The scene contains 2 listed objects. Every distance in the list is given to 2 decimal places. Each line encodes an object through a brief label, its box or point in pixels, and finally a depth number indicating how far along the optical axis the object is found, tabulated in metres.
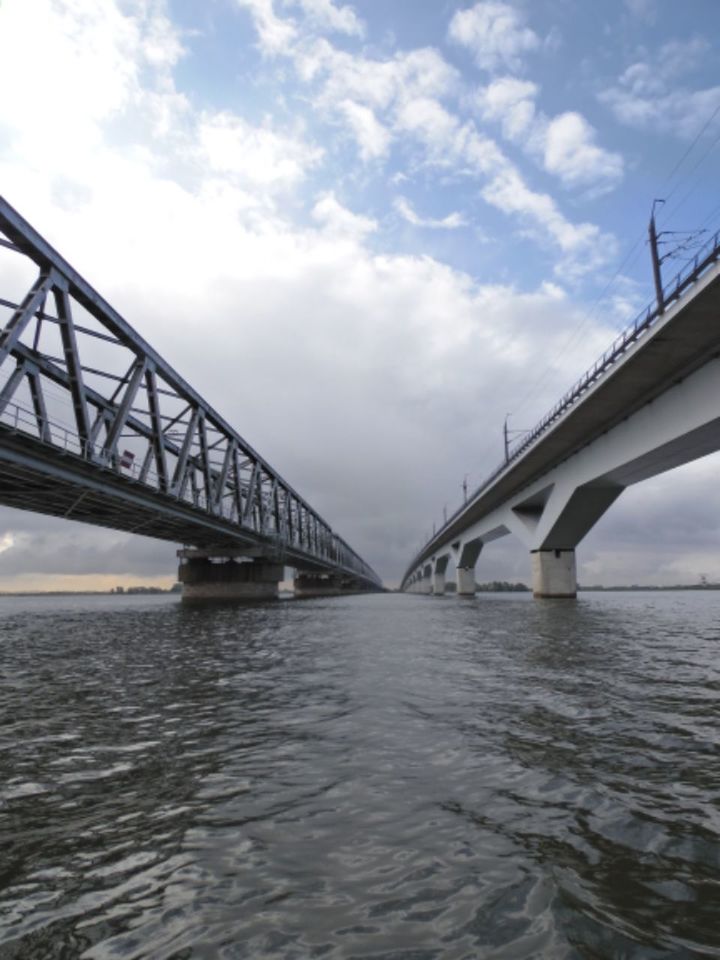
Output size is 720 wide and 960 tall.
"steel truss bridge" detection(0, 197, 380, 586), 28.67
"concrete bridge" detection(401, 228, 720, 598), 27.17
